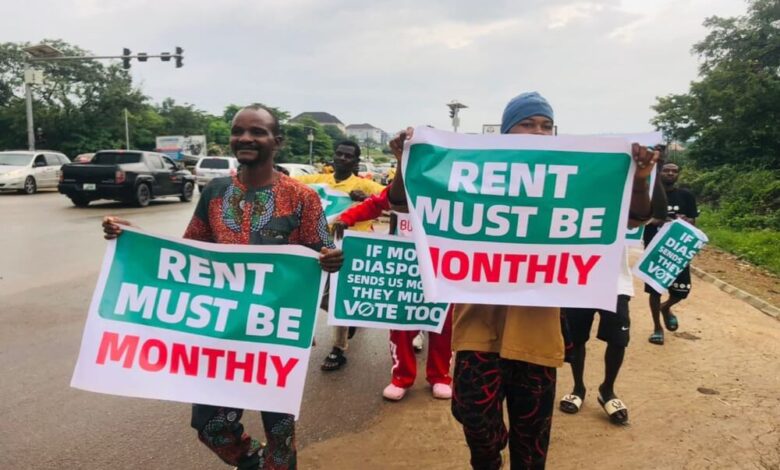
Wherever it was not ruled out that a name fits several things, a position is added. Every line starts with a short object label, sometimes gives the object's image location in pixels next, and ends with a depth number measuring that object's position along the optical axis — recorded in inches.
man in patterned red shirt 94.9
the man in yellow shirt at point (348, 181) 188.7
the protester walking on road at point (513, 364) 89.7
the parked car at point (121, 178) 602.5
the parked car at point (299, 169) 764.3
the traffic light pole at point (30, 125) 1056.8
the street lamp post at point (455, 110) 816.9
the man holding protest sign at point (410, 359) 159.0
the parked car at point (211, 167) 903.7
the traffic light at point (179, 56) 864.3
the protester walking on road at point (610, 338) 140.8
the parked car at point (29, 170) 740.6
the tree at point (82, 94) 1625.2
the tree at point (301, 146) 2775.6
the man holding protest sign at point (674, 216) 221.1
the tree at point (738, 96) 850.3
